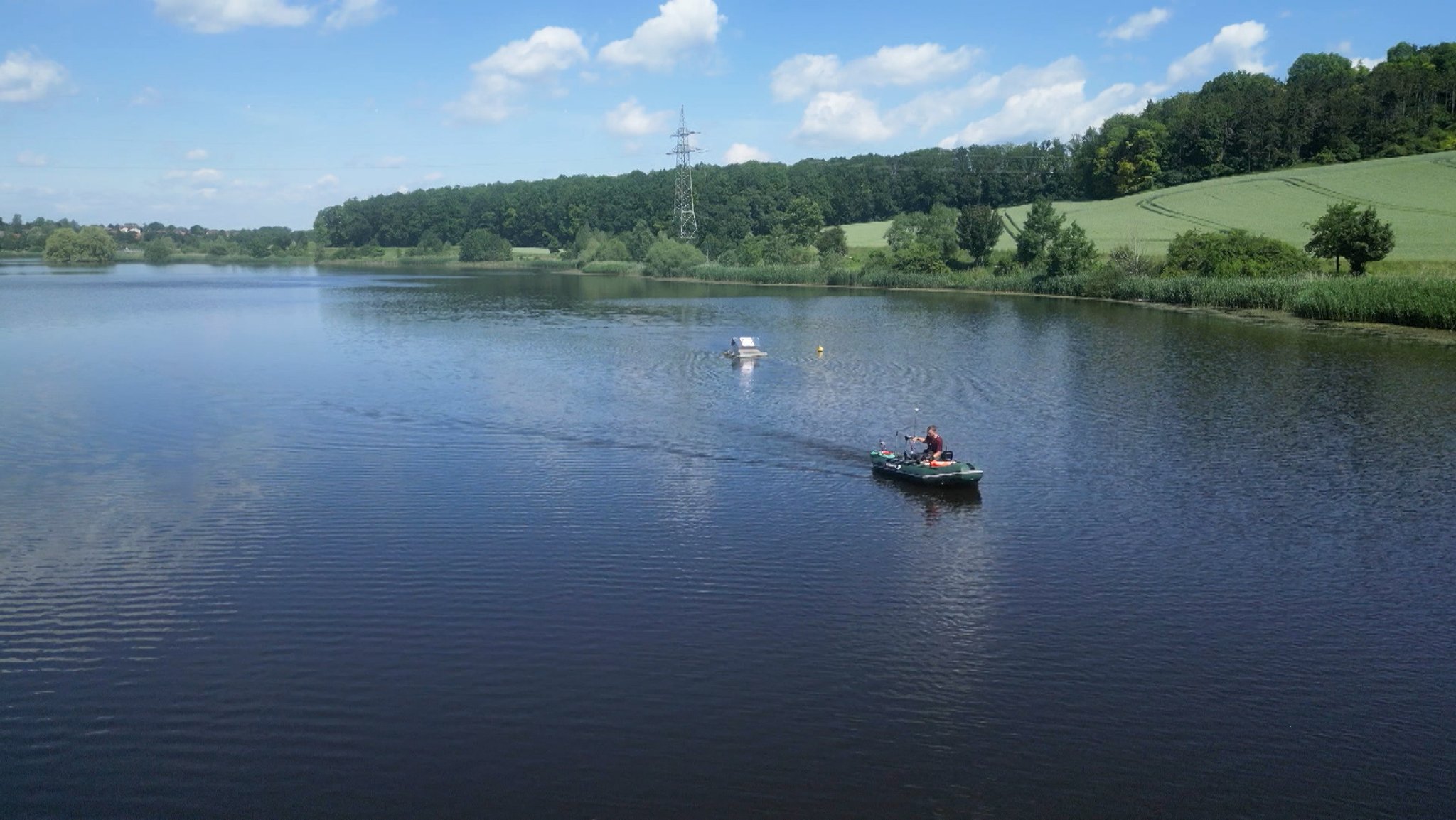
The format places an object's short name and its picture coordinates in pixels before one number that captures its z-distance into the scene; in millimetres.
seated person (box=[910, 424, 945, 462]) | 26484
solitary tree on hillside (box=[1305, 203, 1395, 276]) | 66875
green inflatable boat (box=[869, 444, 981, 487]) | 25609
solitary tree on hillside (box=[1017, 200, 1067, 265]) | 92750
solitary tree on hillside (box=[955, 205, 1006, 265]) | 101438
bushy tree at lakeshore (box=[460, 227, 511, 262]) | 167375
